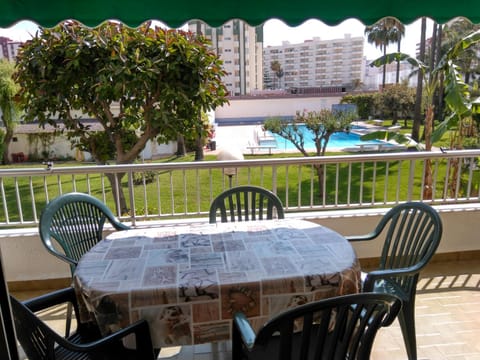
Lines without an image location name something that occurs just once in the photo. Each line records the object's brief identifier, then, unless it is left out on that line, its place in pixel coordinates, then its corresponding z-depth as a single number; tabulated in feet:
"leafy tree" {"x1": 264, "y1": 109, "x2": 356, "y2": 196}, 30.86
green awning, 6.61
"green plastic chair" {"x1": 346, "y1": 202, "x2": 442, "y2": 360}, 6.48
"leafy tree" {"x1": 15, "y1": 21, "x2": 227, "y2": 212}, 15.72
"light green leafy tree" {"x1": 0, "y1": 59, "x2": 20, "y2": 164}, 44.70
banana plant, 14.35
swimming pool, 53.64
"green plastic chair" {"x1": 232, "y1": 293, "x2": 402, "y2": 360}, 4.08
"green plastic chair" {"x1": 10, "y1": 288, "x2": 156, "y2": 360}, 4.67
